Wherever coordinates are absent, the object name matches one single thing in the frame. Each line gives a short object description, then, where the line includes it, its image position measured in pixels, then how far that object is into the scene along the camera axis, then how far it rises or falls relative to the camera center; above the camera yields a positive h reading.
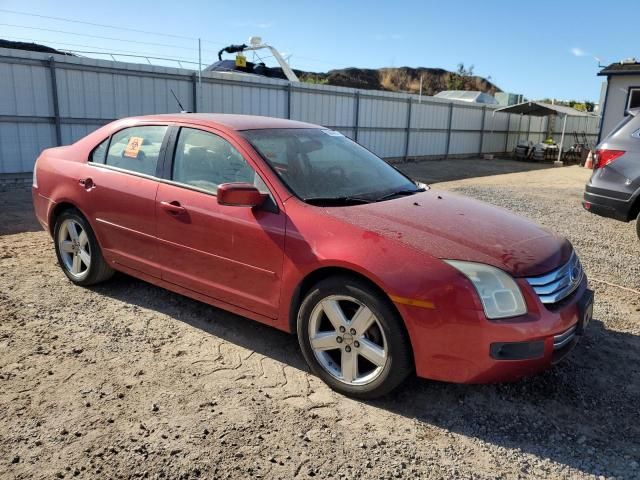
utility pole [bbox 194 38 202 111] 12.99 +0.47
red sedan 2.71 -0.86
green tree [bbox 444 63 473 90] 64.38 +3.02
